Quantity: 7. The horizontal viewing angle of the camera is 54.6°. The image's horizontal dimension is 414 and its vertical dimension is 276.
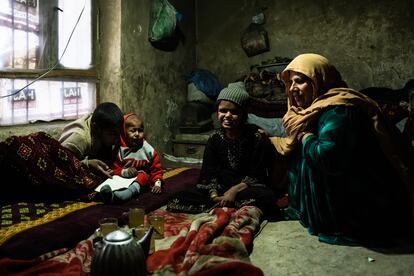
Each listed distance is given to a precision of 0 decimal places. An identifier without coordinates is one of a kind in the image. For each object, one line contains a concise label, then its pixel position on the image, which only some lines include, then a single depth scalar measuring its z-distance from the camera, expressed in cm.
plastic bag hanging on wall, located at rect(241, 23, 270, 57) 643
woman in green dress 271
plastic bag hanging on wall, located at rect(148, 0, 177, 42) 556
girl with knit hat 321
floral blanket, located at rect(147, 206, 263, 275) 212
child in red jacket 364
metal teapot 170
